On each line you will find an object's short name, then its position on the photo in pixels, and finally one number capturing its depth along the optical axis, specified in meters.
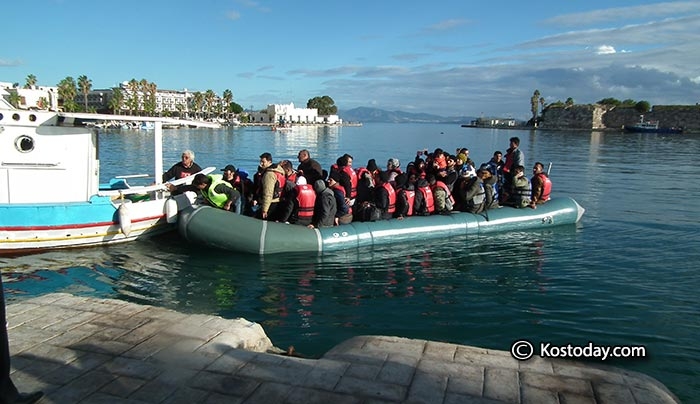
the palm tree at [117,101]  85.25
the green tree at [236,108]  115.21
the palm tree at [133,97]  87.50
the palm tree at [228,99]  110.75
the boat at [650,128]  76.12
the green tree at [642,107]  86.19
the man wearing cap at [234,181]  9.41
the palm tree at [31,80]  69.66
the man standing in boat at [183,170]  10.48
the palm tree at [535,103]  119.81
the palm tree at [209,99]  106.94
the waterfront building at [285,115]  124.62
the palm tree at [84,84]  81.25
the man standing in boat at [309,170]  9.91
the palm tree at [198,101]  104.44
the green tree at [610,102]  95.56
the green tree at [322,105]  144.62
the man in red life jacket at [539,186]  11.35
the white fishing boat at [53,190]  8.30
